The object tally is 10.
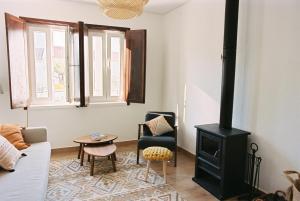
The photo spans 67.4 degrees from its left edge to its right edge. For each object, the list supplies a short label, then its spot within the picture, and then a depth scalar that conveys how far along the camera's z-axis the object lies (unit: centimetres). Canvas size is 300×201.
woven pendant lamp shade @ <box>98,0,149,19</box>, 191
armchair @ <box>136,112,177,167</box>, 335
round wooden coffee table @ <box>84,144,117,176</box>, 304
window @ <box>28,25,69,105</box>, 380
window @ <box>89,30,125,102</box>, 421
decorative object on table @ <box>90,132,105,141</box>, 345
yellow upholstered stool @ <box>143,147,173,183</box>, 291
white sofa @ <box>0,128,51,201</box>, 173
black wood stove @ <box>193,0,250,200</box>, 255
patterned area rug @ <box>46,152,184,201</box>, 259
